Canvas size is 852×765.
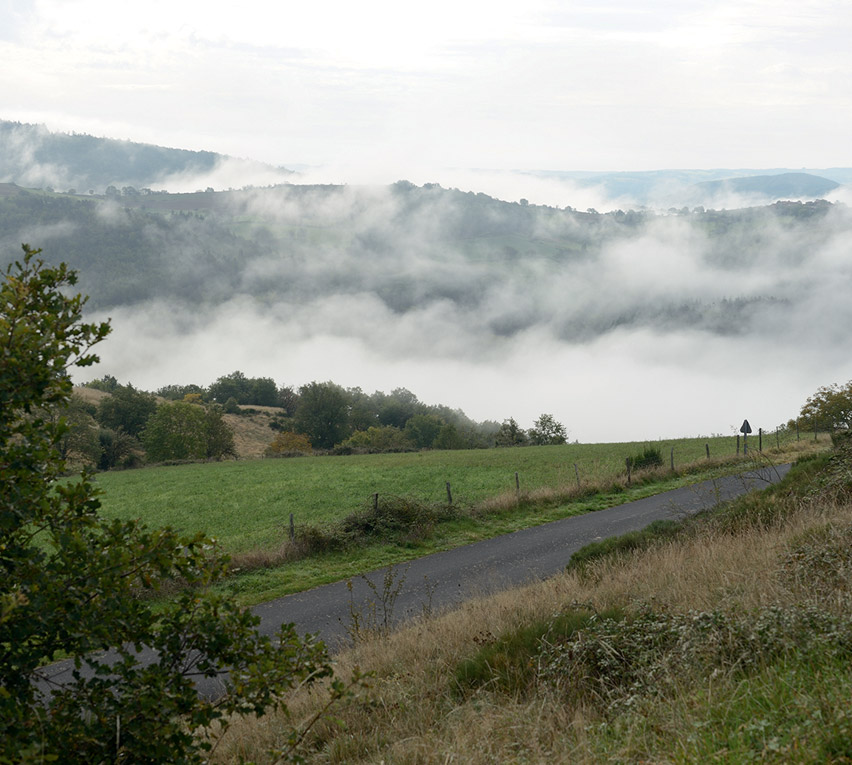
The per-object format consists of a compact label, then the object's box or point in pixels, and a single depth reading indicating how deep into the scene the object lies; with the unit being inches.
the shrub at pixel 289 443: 3432.6
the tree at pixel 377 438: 3491.6
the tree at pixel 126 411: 3277.6
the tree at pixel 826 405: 2154.3
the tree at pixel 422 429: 4047.7
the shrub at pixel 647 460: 1279.5
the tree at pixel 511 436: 2856.8
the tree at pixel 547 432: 2844.5
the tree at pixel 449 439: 3186.5
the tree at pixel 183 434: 2935.5
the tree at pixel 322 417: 3818.2
